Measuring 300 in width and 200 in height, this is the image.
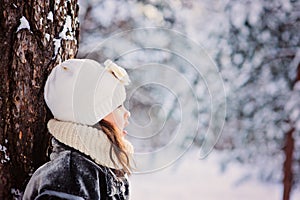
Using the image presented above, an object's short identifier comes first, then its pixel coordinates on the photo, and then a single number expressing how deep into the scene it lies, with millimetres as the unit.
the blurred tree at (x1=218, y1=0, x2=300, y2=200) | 4578
